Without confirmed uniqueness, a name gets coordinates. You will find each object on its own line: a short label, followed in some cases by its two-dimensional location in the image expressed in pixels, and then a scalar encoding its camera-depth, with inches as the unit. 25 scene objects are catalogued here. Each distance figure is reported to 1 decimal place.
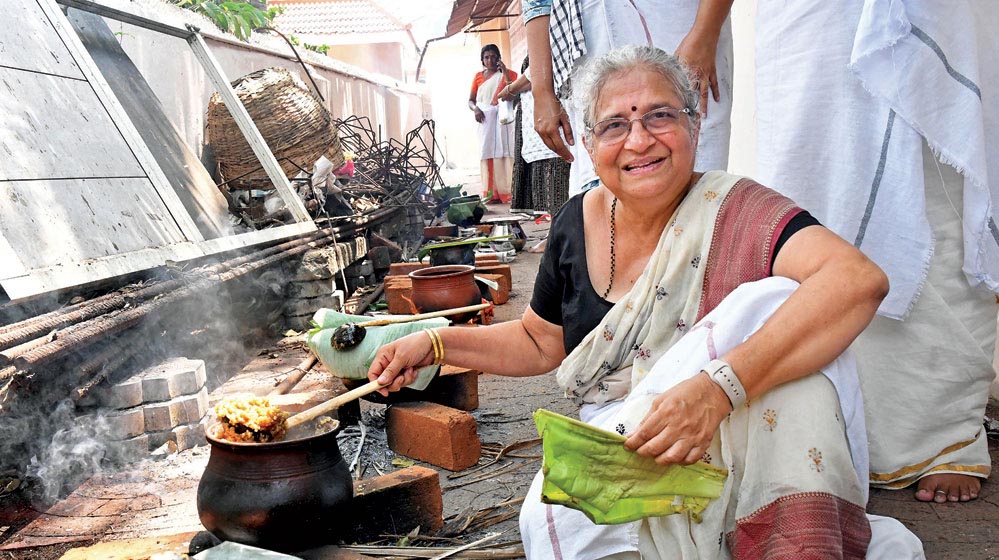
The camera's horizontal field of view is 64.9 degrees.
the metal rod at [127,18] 188.1
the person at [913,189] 93.6
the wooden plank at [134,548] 82.4
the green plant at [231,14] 282.5
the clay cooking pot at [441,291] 167.2
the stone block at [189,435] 127.3
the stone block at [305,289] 220.1
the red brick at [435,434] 117.2
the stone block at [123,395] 122.1
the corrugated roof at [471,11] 601.5
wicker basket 256.2
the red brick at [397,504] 94.3
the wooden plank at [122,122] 167.0
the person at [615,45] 107.5
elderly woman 64.8
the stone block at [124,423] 121.6
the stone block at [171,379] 125.0
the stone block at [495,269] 231.1
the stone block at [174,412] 124.3
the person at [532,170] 182.4
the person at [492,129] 487.8
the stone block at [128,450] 122.6
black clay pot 81.6
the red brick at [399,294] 200.9
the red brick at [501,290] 228.1
